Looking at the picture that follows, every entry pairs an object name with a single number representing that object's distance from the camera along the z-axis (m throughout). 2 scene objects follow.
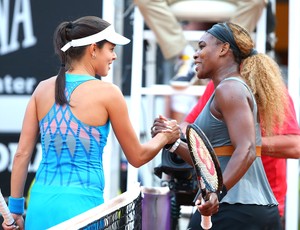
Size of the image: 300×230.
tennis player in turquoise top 7.65
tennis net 6.49
